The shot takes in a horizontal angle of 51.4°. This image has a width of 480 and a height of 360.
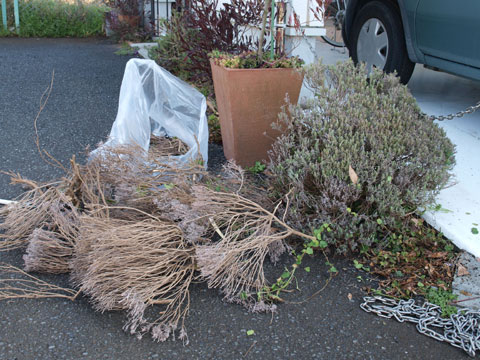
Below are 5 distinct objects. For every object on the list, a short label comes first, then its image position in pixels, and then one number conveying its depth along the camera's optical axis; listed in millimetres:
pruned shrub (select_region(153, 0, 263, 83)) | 4633
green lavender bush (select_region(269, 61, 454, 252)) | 2746
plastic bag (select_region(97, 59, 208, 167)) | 3674
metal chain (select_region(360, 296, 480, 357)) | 2252
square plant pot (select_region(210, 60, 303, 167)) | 3562
